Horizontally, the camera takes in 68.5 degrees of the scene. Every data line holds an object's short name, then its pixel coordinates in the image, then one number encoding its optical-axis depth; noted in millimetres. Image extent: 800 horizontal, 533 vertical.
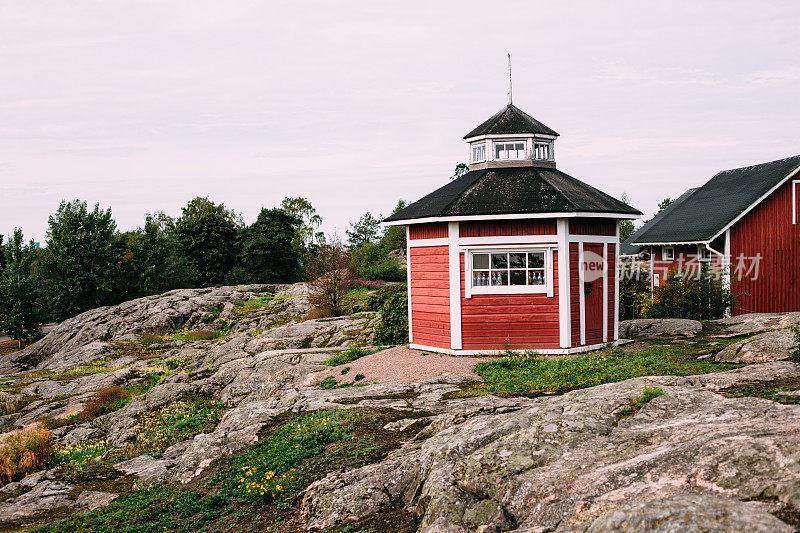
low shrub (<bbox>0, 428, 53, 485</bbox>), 13742
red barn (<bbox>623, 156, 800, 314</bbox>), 25859
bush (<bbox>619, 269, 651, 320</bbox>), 30134
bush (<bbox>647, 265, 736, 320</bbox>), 24438
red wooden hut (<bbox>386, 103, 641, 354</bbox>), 17750
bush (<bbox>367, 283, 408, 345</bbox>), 22250
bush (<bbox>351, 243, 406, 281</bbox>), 54094
